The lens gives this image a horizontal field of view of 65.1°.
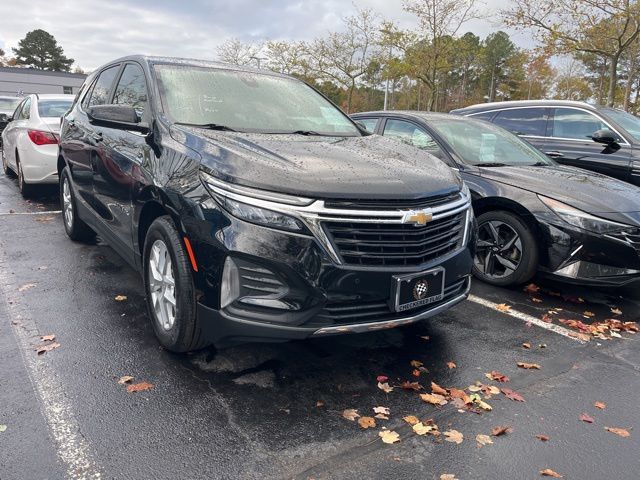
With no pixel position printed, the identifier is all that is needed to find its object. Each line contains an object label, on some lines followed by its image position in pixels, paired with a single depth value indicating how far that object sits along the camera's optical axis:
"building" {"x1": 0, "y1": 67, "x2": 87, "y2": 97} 56.31
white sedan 7.22
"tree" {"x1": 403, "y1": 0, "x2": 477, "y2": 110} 21.52
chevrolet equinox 2.54
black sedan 4.09
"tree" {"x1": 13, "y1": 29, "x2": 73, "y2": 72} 75.25
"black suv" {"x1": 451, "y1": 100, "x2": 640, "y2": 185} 6.41
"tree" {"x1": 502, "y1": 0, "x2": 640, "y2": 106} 14.39
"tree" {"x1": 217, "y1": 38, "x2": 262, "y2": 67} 36.47
